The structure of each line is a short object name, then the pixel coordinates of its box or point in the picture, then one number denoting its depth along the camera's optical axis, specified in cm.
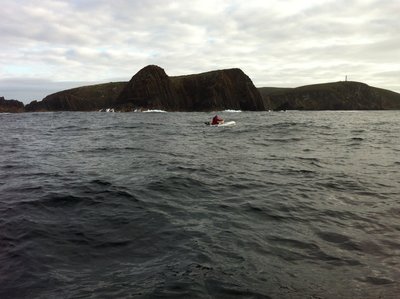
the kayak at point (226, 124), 4912
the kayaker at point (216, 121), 4919
